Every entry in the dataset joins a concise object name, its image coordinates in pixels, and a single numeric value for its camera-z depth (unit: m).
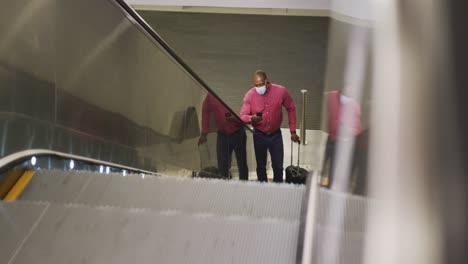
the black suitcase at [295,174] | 6.33
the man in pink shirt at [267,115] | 6.00
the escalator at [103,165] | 1.48
